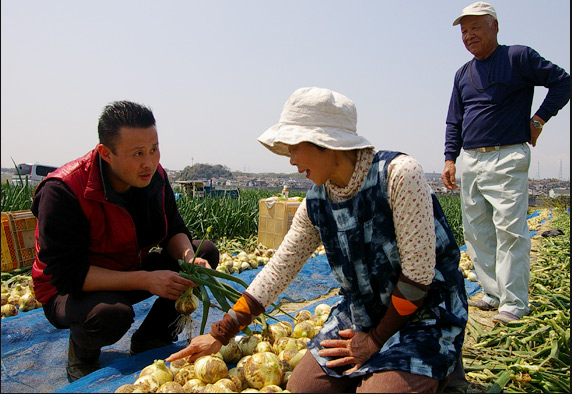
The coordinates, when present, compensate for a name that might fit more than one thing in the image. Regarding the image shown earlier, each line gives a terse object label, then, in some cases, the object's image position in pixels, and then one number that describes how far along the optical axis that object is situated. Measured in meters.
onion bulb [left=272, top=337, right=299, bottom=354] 1.95
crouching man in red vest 1.90
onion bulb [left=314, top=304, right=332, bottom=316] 2.54
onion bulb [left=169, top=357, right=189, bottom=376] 1.71
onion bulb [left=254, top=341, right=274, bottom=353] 1.93
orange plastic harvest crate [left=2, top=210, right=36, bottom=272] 3.50
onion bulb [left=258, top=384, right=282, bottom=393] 1.52
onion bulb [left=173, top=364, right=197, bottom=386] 1.65
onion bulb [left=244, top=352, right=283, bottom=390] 1.64
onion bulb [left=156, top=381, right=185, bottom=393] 1.53
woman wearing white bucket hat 1.42
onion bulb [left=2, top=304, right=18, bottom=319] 2.73
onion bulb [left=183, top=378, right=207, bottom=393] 1.57
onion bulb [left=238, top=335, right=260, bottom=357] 1.95
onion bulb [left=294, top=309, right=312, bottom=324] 2.33
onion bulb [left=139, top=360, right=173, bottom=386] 1.63
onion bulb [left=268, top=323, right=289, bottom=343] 2.07
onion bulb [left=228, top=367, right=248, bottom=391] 1.65
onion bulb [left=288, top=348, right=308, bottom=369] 1.85
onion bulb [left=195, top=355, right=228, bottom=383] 1.60
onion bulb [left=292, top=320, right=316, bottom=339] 2.16
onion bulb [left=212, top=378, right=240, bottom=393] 1.51
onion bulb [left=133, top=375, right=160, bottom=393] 1.57
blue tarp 1.81
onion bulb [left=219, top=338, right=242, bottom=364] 1.90
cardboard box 5.11
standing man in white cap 2.68
